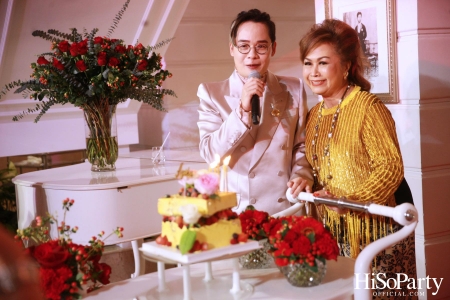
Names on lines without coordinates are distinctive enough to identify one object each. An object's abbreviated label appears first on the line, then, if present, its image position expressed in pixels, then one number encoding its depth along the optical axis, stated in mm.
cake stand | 1511
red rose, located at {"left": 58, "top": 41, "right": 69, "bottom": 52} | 3002
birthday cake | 1527
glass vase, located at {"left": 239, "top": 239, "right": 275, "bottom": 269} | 1912
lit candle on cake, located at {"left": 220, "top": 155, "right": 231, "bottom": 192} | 1624
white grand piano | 2789
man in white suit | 2297
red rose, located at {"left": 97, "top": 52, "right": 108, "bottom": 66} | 3006
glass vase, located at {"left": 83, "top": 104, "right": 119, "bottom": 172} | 3189
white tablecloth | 1673
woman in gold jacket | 2127
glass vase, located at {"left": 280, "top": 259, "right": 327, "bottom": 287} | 1693
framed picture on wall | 3270
